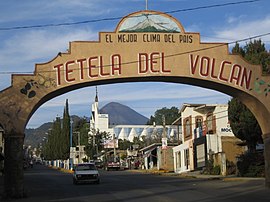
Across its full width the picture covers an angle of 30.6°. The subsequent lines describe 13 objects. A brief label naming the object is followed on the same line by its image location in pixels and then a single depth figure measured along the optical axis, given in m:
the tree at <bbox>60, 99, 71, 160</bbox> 93.28
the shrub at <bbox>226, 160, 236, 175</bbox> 41.84
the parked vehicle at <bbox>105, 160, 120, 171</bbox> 76.76
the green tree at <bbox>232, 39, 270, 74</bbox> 34.11
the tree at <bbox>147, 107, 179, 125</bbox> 155.41
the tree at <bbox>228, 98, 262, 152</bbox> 35.91
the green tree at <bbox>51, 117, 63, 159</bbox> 97.94
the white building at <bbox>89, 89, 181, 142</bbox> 127.22
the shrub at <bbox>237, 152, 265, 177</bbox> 36.03
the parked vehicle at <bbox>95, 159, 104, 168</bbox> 89.34
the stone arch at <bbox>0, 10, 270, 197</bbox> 21.89
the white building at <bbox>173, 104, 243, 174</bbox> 46.53
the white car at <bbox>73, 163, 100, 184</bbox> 33.31
